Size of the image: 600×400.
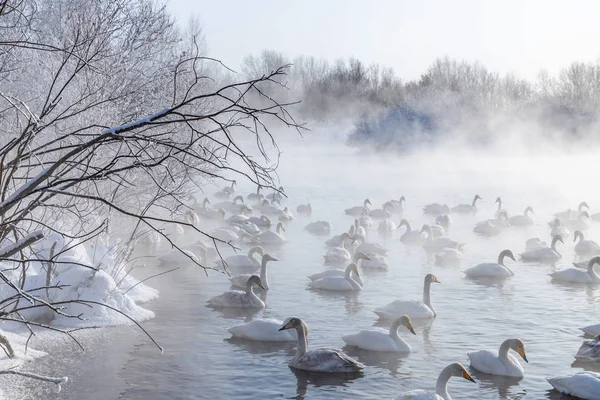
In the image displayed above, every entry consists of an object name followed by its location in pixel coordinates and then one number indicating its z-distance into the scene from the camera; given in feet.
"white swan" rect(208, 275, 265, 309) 45.68
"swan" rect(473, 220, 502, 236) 85.76
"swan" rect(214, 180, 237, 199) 122.33
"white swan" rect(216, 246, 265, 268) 59.77
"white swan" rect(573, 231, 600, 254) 72.02
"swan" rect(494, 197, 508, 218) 94.71
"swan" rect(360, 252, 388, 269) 61.05
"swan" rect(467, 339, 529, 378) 33.78
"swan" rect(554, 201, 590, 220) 95.50
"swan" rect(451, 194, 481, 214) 106.22
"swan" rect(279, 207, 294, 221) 93.86
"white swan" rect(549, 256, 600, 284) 56.24
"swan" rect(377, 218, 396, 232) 87.86
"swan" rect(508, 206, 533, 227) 92.02
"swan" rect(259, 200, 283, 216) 102.22
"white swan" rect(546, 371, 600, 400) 30.96
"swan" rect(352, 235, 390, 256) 69.92
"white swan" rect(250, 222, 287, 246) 74.43
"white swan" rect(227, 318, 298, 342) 38.22
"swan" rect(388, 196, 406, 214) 105.66
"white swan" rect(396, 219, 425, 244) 78.28
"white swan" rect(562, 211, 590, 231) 90.17
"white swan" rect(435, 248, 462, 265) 65.16
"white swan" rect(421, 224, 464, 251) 72.13
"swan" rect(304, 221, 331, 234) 84.17
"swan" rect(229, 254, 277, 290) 52.16
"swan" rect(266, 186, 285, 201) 108.03
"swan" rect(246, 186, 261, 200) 122.62
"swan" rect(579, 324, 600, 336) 40.07
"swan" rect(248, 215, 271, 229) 87.97
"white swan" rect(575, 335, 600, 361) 36.55
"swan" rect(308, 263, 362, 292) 51.37
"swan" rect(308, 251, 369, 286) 53.36
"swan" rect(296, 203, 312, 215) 103.12
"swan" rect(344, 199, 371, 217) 100.12
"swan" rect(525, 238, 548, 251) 71.72
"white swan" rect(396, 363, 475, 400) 30.32
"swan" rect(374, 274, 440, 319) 43.39
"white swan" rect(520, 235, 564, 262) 66.93
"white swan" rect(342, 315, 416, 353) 36.68
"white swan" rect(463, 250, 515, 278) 57.52
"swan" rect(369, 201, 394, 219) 98.89
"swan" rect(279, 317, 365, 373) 33.35
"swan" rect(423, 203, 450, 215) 103.40
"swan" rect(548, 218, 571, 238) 81.61
